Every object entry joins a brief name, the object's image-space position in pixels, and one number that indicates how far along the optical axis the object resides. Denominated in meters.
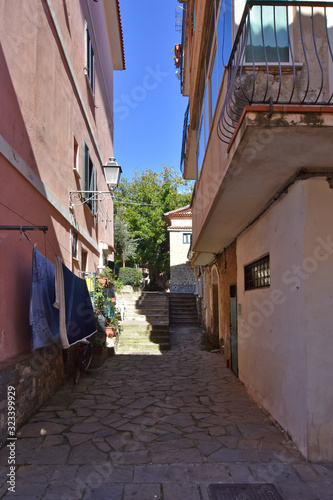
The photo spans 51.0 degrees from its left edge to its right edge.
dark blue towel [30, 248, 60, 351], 4.88
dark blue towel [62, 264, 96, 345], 5.88
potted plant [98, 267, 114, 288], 10.41
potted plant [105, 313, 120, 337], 10.98
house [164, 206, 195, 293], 24.95
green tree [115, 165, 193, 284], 29.89
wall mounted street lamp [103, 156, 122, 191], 9.09
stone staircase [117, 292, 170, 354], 11.97
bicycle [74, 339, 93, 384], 7.35
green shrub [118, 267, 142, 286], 24.09
